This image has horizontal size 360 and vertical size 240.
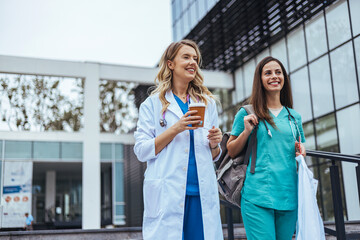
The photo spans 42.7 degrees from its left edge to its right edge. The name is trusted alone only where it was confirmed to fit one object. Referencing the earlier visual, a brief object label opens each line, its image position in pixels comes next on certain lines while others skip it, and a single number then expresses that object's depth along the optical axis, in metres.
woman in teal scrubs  2.96
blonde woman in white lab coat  2.37
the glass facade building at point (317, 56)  15.11
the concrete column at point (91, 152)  18.19
